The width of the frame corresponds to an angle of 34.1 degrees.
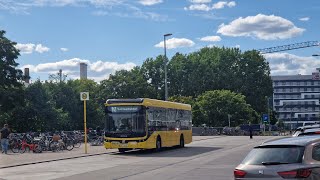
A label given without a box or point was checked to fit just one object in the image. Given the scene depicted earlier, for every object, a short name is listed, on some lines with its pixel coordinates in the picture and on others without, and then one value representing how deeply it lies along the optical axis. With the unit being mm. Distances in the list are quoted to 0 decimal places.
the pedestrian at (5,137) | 29672
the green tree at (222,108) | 83250
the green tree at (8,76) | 45219
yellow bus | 28000
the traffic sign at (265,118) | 68812
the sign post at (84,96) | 30366
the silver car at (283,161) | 8047
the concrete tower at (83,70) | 132125
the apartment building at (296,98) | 183375
